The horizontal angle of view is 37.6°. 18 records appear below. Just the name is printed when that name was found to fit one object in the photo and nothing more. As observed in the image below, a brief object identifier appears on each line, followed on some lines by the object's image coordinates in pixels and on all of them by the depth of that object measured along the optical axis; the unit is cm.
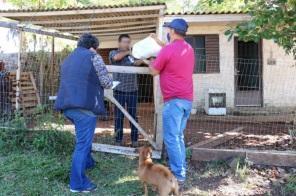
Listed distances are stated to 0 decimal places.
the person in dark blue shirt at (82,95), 491
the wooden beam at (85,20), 757
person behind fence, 662
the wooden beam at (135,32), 991
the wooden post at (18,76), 834
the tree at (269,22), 600
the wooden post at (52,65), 980
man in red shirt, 507
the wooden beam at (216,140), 681
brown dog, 466
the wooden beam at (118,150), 632
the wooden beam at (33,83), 1021
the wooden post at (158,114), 623
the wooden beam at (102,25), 844
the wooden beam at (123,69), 611
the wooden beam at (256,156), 615
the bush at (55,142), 648
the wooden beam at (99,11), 676
